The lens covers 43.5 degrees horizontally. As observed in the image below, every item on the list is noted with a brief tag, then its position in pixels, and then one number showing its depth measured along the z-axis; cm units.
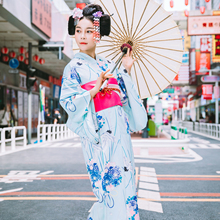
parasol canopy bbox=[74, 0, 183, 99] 289
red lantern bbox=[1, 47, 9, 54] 1308
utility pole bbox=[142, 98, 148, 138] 1330
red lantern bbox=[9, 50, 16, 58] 1391
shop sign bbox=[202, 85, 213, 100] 2367
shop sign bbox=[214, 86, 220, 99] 2100
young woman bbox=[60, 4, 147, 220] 209
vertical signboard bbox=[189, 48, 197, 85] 2533
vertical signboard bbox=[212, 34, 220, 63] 1741
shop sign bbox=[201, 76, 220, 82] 2133
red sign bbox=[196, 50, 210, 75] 2292
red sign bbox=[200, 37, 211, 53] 2202
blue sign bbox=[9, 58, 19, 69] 1338
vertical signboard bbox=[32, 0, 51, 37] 1117
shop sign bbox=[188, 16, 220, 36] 1394
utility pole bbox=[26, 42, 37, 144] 1221
